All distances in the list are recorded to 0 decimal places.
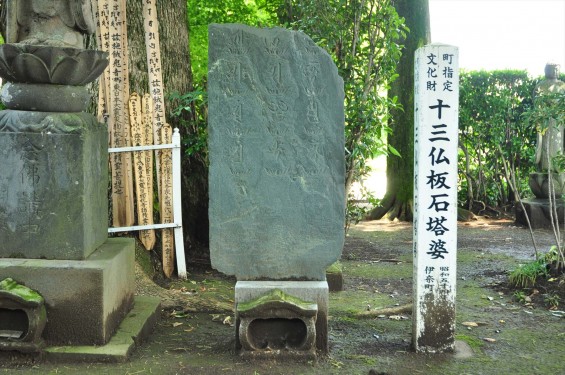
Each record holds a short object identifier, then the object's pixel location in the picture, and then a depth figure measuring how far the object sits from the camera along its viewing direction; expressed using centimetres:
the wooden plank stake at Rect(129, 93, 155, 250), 733
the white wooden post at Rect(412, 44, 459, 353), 511
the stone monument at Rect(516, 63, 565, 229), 1129
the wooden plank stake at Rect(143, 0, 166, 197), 762
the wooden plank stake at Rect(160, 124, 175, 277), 755
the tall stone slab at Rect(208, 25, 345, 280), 514
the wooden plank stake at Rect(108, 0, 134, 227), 732
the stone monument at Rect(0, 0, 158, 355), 496
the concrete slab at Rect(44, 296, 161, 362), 492
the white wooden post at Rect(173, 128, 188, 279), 752
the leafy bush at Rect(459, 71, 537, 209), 1239
